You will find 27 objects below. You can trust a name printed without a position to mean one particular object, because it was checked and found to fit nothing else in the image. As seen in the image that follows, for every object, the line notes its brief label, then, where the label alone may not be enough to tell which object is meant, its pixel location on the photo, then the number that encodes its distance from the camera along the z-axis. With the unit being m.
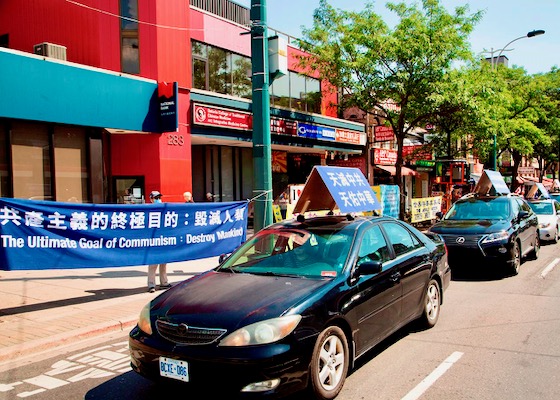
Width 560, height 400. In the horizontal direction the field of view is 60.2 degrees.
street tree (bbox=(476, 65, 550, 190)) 23.97
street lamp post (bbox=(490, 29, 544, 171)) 22.80
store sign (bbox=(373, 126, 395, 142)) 25.12
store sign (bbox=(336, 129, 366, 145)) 22.91
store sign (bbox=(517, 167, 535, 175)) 36.53
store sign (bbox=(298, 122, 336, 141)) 20.27
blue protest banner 6.65
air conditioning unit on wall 12.77
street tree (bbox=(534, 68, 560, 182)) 29.15
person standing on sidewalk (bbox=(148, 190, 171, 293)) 8.64
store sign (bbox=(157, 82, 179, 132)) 14.06
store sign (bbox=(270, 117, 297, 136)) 18.69
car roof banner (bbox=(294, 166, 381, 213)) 7.68
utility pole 9.48
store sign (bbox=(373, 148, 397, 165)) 26.17
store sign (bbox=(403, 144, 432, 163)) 24.46
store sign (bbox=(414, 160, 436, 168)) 30.03
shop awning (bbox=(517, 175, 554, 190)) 45.12
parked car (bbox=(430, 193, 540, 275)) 9.56
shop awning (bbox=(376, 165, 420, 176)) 26.80
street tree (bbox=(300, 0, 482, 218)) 16.55
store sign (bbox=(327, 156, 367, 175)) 25.29
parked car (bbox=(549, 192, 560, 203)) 22.20
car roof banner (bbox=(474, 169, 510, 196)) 14.81
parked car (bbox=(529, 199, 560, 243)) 15.27
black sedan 3.59
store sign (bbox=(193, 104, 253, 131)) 15.43
